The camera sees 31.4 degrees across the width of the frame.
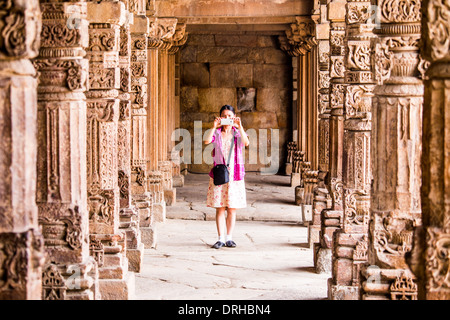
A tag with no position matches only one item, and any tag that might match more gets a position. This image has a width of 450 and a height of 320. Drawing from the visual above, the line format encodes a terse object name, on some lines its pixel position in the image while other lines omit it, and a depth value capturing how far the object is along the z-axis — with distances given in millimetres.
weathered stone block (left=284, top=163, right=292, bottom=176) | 20266
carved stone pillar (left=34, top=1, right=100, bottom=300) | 5250
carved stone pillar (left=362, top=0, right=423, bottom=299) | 5340
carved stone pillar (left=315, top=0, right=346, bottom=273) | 8438
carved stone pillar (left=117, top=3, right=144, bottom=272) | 8320
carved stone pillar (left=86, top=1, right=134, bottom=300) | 6930
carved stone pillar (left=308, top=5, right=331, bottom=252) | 10211
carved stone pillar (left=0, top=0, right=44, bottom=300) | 3727
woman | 9625
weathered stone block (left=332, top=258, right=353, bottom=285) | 7098
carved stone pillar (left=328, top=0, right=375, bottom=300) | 7133
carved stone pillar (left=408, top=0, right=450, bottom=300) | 3861
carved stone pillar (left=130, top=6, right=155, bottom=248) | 10133
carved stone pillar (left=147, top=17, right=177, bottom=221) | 12336
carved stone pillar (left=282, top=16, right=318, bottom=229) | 12523
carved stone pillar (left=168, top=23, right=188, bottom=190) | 17083
